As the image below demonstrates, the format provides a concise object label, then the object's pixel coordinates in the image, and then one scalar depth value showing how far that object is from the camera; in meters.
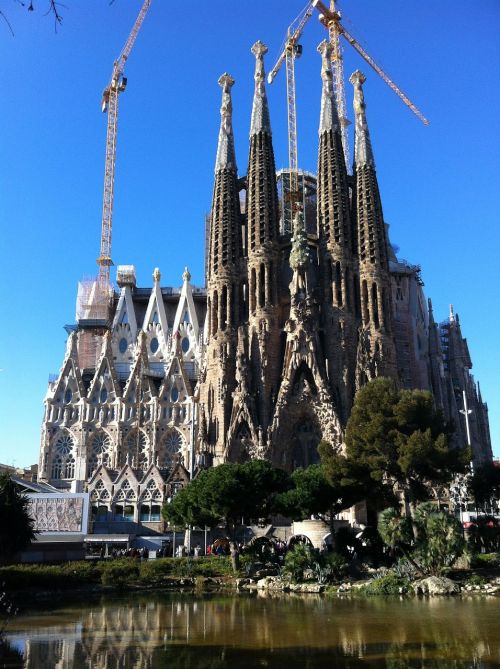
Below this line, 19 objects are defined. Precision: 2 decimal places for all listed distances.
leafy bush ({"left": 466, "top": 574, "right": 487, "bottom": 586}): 27.08
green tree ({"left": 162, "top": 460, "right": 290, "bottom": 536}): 34.50
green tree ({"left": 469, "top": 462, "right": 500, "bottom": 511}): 44.78
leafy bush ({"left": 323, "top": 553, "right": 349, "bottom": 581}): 30.11
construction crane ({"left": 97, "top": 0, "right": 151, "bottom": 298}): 85.94
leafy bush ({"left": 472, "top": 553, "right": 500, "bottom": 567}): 30.87
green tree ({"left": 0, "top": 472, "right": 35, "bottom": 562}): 27.14
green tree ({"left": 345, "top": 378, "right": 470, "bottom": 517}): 32.41
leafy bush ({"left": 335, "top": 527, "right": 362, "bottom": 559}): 32.75
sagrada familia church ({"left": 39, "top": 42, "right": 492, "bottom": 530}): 56.72
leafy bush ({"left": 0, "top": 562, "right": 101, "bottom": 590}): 27.62
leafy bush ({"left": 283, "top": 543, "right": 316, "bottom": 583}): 29.94
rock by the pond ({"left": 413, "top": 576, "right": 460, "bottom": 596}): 25.80
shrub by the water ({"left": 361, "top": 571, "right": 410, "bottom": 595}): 26.50
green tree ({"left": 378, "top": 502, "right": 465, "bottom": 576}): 27.20
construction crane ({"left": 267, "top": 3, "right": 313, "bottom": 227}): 77.00
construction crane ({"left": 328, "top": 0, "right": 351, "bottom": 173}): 84.56
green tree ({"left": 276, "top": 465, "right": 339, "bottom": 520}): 34.94
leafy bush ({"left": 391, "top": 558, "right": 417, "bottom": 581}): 27.85
